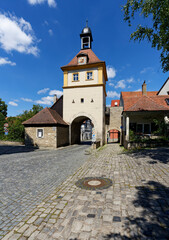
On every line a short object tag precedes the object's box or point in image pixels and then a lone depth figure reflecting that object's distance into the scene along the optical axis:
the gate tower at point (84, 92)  19.83
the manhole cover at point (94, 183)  4.43
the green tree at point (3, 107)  37.00
